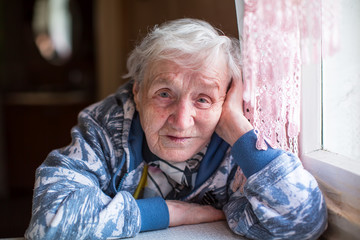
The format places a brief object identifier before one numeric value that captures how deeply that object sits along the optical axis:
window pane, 0.96
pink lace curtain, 0.83
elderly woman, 0.95
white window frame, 0.93
